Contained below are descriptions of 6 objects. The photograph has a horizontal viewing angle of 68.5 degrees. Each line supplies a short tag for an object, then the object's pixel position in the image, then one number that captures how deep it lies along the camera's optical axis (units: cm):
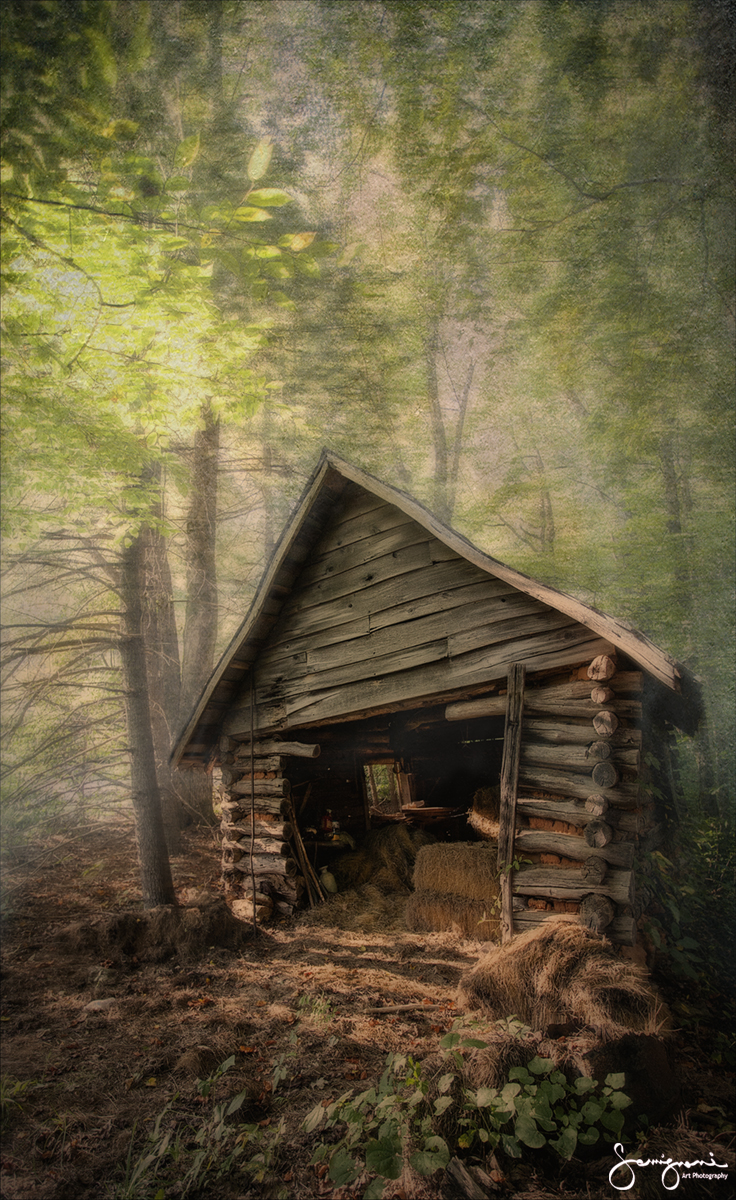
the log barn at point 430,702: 436
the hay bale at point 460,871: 617
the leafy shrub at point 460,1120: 246
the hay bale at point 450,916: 612
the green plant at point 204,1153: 275
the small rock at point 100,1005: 481
